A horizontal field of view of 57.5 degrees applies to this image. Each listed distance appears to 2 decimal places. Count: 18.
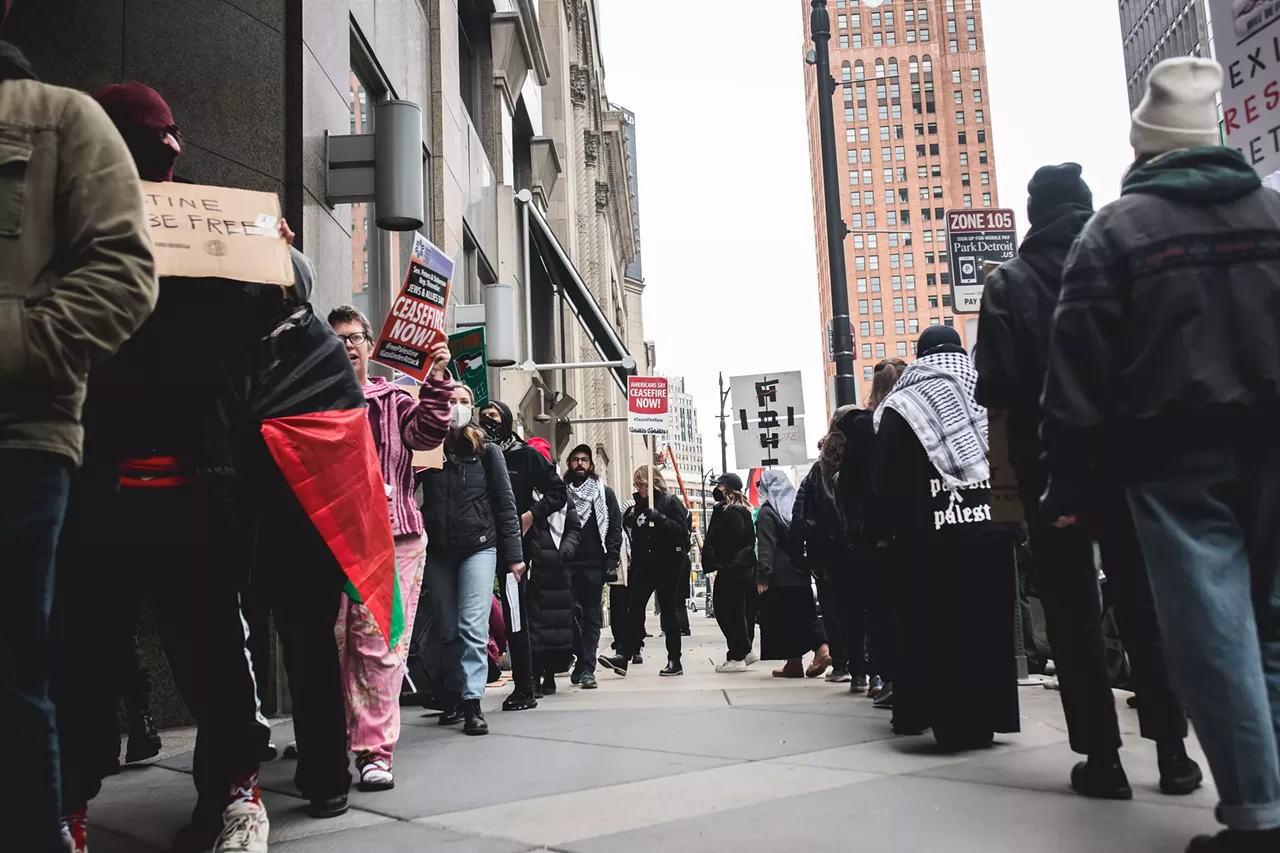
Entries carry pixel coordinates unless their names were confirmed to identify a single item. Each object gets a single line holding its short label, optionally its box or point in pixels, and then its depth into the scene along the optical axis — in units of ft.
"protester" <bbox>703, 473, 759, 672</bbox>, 37.29
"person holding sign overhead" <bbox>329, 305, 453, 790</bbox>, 15.71
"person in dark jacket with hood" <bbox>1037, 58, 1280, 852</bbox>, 9.39
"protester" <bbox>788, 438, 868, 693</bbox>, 28.84
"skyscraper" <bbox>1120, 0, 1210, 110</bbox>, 211.61
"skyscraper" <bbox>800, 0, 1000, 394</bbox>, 486.38
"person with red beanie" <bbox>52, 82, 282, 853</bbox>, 10.94
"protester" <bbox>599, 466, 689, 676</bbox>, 37.55
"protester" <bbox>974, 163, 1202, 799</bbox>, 13.41
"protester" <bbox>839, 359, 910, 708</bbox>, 22.43
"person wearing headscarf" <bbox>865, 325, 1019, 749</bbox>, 16.46
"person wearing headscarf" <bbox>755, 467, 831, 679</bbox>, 34.14
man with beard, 33.14
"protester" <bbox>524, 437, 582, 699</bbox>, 28.50
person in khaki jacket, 7.37
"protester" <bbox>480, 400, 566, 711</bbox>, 25.86
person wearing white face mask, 21.50
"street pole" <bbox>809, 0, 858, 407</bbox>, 44.70
